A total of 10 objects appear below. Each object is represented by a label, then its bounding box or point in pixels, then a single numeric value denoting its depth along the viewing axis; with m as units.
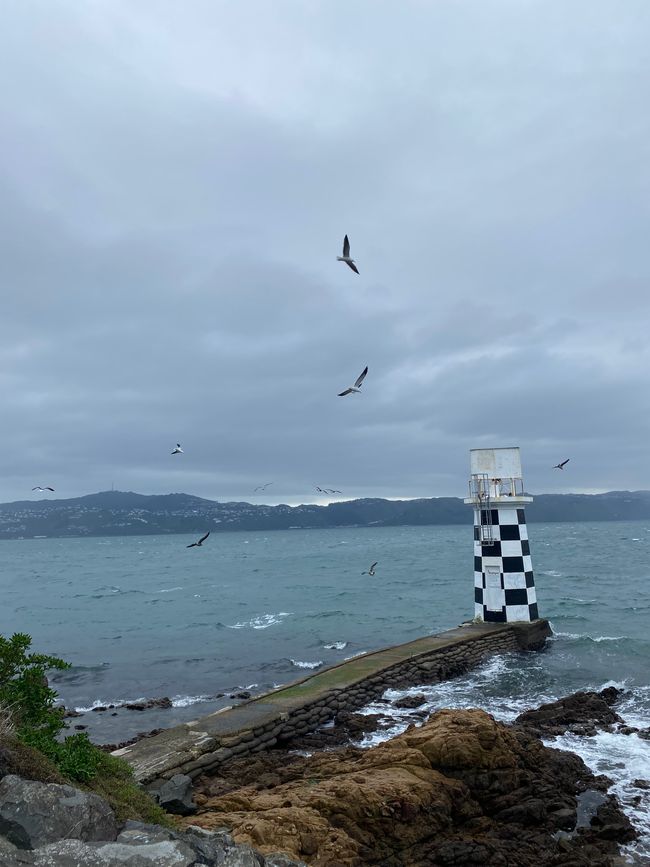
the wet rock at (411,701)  15.54
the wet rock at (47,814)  5.12
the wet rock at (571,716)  13.72
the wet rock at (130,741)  13.49
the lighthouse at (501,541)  20.81
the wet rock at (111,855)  4.80
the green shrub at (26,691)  7.80
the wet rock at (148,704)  18.52
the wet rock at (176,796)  8.66
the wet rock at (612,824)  8.94
